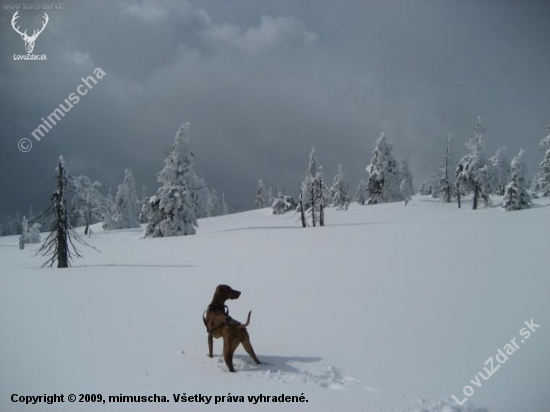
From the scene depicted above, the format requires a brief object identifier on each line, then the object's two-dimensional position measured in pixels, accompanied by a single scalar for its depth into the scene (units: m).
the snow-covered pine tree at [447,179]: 59.47
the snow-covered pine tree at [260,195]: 106.88
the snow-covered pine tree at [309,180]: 48.08
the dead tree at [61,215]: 16.42
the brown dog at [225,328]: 5.23
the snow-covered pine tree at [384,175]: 57.81
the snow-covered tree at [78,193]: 16.92
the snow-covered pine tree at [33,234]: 54.25
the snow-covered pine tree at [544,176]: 43.84
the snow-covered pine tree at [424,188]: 113.35
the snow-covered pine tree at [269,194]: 110.81
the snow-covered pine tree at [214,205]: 112.22
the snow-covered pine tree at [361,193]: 84.75
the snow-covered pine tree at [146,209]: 38.41
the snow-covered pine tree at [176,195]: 35.22
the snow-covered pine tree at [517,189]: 39.09
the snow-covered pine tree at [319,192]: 43.31
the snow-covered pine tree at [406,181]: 63.03
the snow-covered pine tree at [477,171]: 47.09
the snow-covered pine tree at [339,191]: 75.69
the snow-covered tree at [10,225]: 125.34
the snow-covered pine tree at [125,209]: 61.25
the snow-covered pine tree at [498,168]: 48.09
